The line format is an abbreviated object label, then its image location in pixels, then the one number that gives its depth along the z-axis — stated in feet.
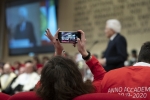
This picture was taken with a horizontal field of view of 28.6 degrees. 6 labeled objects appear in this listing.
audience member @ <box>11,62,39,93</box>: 17.71
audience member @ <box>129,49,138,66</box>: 22.23
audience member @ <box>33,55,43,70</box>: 27.15
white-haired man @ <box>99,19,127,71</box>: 10.55
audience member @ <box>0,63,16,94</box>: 17.58
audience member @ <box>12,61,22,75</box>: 25.55
